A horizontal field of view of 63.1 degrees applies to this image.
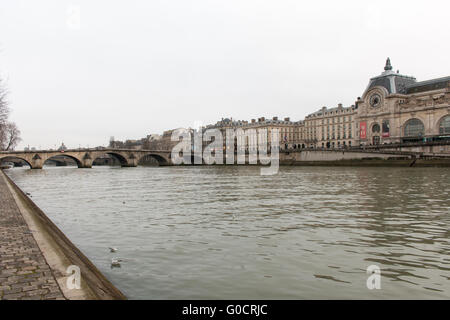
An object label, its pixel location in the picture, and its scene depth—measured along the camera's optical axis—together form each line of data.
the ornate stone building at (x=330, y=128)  114.69
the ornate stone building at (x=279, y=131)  135.12
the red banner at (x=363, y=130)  95.11
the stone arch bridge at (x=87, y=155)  83.94
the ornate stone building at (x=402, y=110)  77.00
